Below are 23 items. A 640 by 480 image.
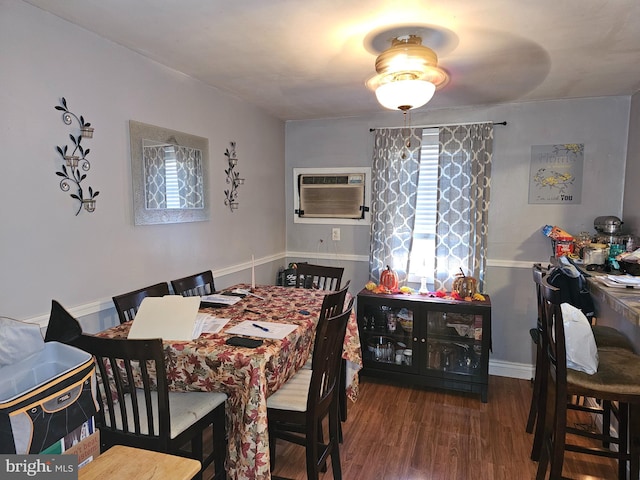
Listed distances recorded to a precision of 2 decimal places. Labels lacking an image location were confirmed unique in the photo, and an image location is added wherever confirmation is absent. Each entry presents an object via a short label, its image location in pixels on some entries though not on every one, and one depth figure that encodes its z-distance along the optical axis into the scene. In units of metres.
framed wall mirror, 2.35
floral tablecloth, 1.61
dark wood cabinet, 3.13
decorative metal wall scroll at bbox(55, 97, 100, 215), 1.93
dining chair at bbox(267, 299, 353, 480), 1.79
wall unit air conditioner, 3.86
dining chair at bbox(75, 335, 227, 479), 1.44
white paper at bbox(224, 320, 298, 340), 1.89
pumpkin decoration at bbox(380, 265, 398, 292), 3.51
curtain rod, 3.36
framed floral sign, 3.23
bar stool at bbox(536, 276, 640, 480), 1.78
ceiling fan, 2.00
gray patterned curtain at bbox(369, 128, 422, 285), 3.61
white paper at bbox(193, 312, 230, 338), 1.92
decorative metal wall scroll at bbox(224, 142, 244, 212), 3.18
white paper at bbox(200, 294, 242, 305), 2.45
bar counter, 1.65
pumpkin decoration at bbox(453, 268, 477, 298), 3.25
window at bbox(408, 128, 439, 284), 3.57
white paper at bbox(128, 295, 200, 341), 1.82
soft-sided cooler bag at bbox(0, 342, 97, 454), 0.89
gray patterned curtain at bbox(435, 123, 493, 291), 3.39
